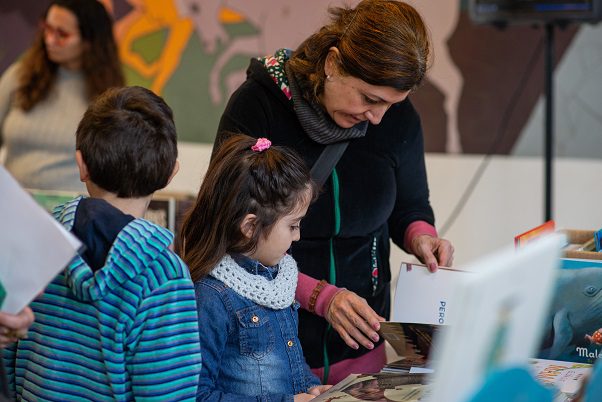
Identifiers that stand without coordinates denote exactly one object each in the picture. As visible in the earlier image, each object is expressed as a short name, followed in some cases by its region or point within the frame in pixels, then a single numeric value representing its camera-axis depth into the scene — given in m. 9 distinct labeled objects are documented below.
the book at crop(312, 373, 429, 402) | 2.32
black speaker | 4.21
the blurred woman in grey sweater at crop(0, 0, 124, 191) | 3.81
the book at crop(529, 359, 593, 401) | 2.35
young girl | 2.40
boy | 2.18
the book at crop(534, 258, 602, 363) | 2.54
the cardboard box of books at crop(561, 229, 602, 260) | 2.75
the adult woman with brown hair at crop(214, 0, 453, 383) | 2.54
